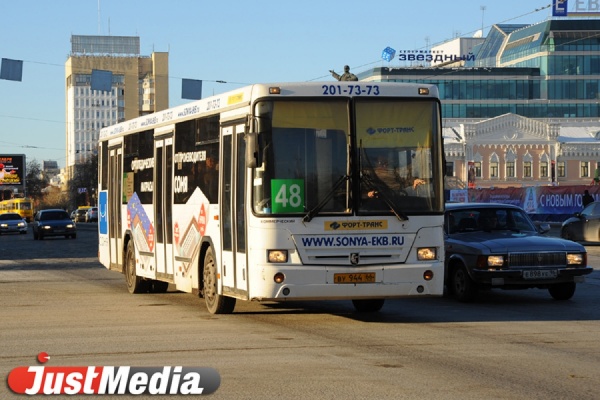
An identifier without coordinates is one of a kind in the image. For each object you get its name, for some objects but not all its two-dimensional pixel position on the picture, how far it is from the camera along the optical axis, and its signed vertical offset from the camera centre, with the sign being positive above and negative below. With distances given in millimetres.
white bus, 15719 -155
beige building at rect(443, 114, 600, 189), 126562 +2569
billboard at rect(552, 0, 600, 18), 124462 +17109
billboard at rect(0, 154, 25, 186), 133875 +1339
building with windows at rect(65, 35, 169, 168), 46906 +3840
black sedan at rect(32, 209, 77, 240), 64250 -2215
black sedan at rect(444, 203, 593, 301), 18844 -1224
